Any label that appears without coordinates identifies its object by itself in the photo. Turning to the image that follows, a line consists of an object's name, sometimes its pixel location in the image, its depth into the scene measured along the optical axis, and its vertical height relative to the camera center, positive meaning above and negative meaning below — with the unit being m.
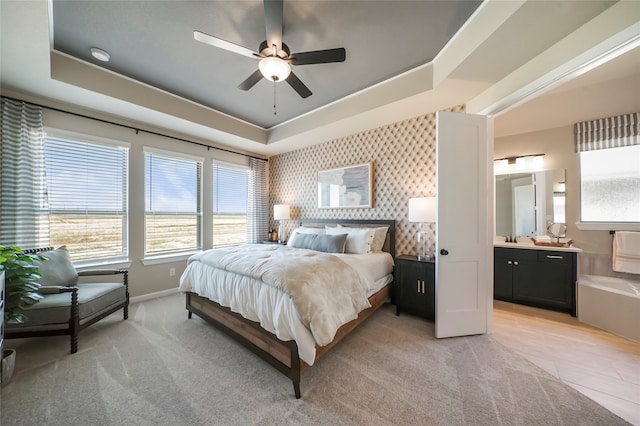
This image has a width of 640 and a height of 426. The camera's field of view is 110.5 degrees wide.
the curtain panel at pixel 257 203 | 5.19 +0.23
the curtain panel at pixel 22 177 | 2.56 +0.43
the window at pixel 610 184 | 2.98 +0.38
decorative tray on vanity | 3.13 -0.46
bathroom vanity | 2.99 -0.95
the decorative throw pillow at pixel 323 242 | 3.30 -0.47
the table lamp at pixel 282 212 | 4.87 +0.01
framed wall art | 3.93 +0.48
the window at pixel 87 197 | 2.96 +0.23
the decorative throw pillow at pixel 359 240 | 3.36 -0.43
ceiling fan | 1.81 +1.41
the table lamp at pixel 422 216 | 2.90 -0.05
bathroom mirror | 3.48 +0.17
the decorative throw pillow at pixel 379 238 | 3.47 -0.42
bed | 1.71 -0.81
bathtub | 2.37 -1.07
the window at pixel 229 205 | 4.62 +0.17
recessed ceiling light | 2.37 +1.74
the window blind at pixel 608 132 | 2.89 +1.09
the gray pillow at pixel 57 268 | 2.49 -0.65
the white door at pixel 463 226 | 2.52 -0.16
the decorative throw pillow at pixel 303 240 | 3.53 -0.46
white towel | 2.86 -0.53
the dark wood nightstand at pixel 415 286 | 2.81 -0.97
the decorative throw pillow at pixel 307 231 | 3.86 -0.34
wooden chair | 2.12 -0.94
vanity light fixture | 3.61 +0.81
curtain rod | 2.85 +1.34
